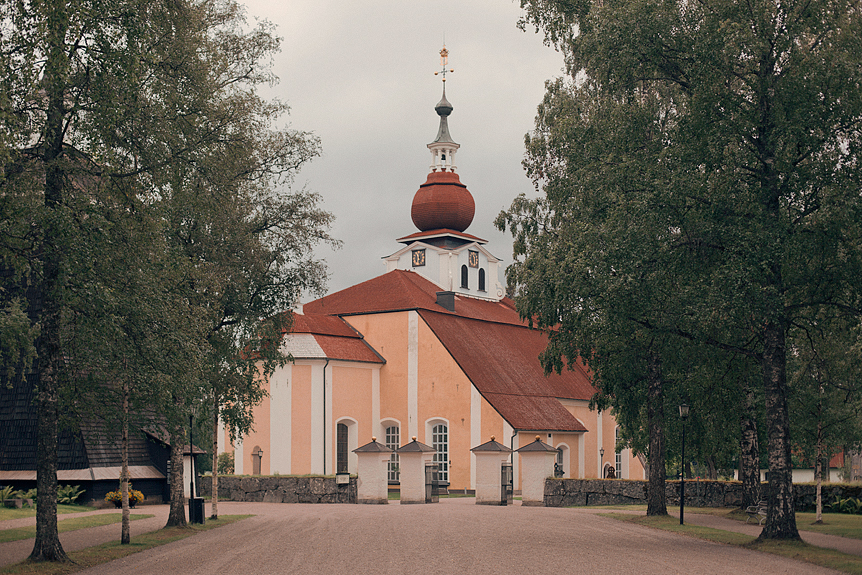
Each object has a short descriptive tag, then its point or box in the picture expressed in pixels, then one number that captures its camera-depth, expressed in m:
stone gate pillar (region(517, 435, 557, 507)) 33.72
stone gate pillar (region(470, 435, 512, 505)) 34.34
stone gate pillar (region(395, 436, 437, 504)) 35.47
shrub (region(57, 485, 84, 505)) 29.95
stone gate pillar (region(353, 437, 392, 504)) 34.44
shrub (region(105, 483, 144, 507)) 30.93
